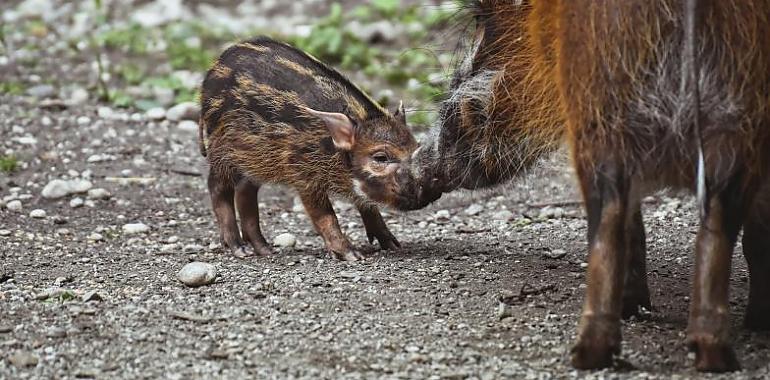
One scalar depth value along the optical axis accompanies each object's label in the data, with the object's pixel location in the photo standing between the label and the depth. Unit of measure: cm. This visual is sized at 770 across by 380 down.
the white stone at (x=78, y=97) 1852
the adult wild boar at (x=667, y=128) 838
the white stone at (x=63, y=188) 1459
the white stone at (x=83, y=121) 1739
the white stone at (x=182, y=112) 1794
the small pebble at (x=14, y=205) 1402
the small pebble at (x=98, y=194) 1473
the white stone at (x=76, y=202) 1440
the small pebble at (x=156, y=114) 1786
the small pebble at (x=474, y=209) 1477
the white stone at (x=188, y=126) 1759
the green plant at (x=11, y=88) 1866
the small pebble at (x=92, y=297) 1038
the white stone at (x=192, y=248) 1283
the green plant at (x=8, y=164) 1534
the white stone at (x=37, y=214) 1386
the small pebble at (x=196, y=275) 1092
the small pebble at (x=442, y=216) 1455
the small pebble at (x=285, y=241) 1325
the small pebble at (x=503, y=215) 1441
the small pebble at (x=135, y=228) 1358
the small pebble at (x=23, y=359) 886
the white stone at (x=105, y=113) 1786
